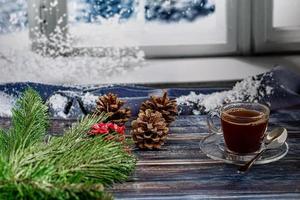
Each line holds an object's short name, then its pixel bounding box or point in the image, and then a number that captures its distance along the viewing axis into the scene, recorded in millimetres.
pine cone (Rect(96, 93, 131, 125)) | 1186
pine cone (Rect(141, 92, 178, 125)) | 1201
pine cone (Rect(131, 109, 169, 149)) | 1096
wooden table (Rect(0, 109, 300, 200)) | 945
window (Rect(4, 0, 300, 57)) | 1836
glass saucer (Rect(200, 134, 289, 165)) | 1043
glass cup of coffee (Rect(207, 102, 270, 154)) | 1054
